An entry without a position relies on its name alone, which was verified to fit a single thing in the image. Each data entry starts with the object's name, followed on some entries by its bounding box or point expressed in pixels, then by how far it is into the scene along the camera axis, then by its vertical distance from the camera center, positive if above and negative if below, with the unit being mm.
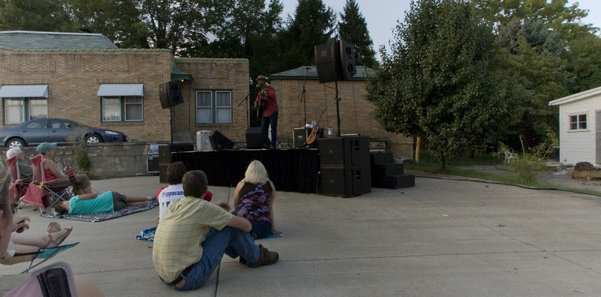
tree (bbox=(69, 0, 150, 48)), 32000 +10107
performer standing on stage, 10242 +1052
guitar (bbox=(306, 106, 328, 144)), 13119 +338
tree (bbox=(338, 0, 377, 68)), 39344 +11137
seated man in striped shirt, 3426 -752
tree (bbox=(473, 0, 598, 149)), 23844 +4623
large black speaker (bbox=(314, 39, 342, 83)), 8875 +1820
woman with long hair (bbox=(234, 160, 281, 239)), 4965 -616
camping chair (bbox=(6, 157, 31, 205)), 7201 -586
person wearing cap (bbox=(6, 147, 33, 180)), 7367 -435
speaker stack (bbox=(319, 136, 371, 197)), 8320 -372
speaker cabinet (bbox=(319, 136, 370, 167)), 8289 -92
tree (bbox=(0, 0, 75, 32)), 30469 +10062
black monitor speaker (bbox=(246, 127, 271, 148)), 10289 +225
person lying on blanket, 6832 -931
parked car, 14930 +561
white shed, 17438 +781
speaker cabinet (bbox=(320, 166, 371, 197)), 8383 -696
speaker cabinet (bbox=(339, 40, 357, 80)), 8867 +1828
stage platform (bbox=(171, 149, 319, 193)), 9094 -421
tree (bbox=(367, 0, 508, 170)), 12555 +1990
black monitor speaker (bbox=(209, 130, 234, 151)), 10797 +138
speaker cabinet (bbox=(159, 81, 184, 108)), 12234 +1605
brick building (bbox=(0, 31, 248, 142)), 17750 +2716
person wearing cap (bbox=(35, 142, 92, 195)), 7035 -466
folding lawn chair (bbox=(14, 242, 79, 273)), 2454 -645
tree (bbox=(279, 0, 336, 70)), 33344 +9952
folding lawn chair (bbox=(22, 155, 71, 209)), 7078 -731
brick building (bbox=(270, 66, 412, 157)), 20078 +1955
